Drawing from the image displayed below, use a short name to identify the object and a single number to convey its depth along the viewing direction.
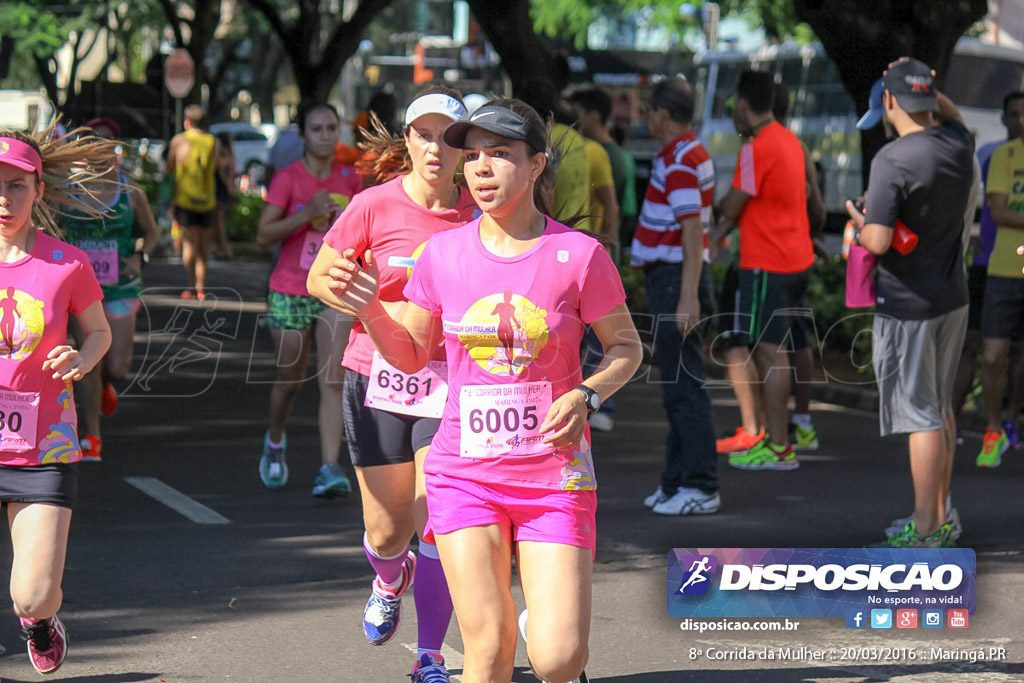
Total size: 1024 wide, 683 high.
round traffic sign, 25.02
